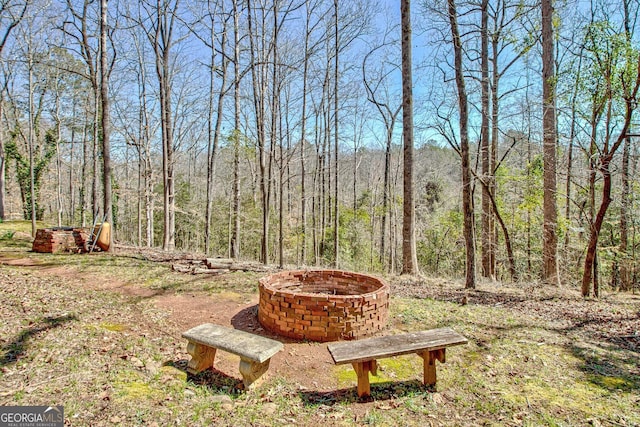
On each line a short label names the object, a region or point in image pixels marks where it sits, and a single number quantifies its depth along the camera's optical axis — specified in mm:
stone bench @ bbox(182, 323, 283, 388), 2703
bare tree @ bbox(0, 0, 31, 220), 9066
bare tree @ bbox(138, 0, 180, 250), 10386
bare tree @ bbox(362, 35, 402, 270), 11608
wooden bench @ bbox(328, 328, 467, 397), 2555
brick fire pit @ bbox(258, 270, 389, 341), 3682
